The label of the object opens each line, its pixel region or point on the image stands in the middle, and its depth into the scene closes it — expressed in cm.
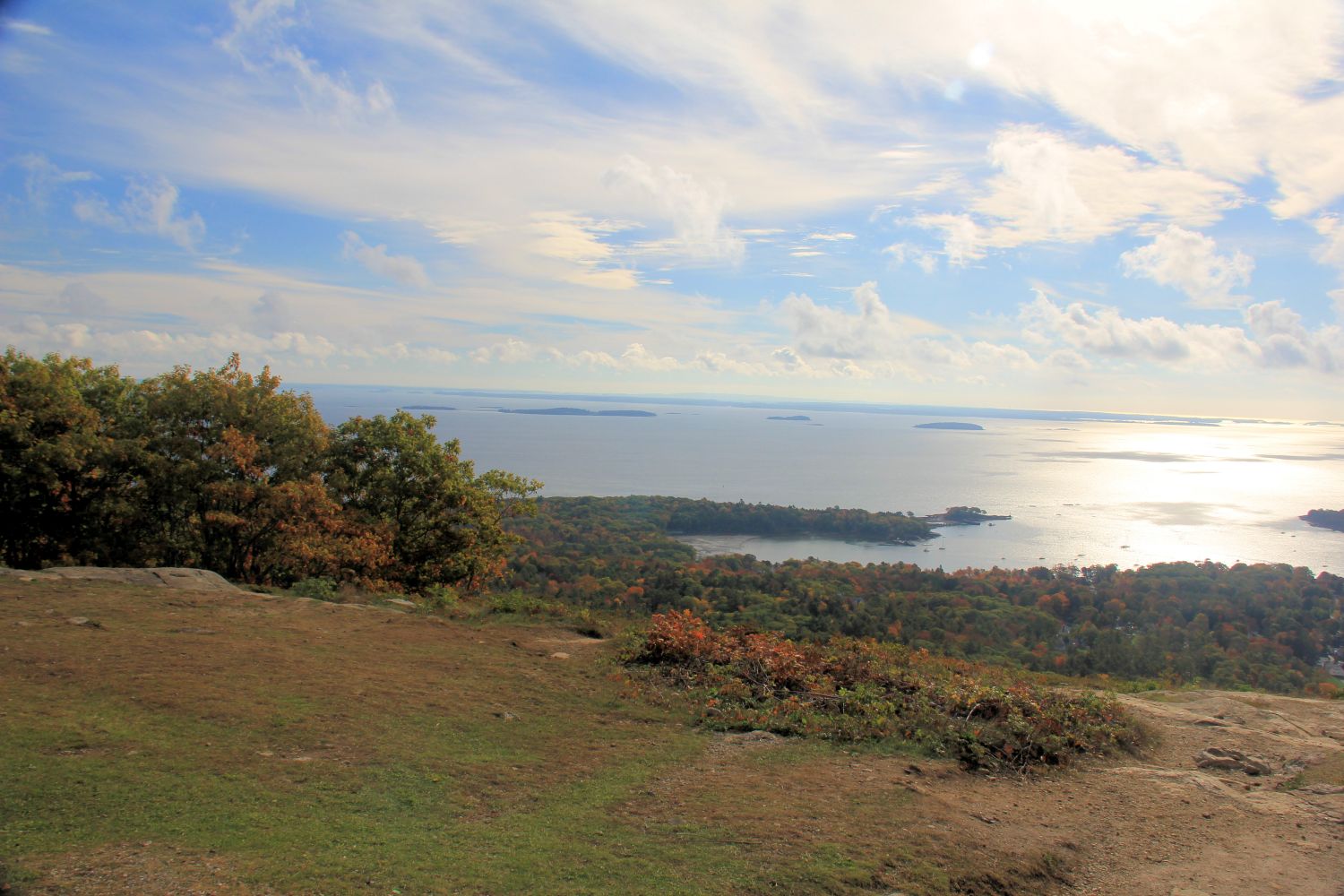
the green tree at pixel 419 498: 1511
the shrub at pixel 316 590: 1188
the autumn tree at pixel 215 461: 1367
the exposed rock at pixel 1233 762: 688
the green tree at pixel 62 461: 1276
